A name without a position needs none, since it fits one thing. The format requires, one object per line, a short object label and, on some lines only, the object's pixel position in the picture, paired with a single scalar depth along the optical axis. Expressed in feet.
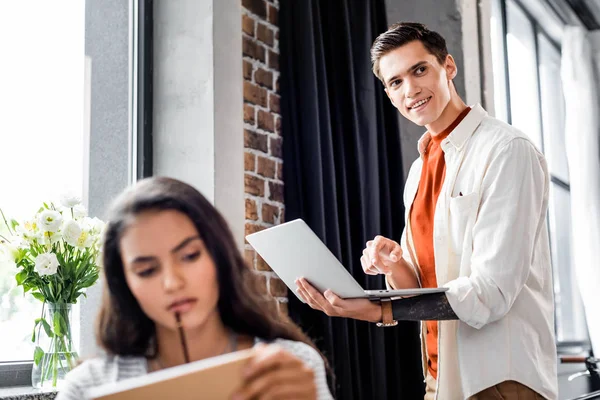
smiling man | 5.67
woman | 2.83
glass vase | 5.97
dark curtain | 8.29
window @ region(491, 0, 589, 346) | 15.72
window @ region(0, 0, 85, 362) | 6.59
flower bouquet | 5.98
